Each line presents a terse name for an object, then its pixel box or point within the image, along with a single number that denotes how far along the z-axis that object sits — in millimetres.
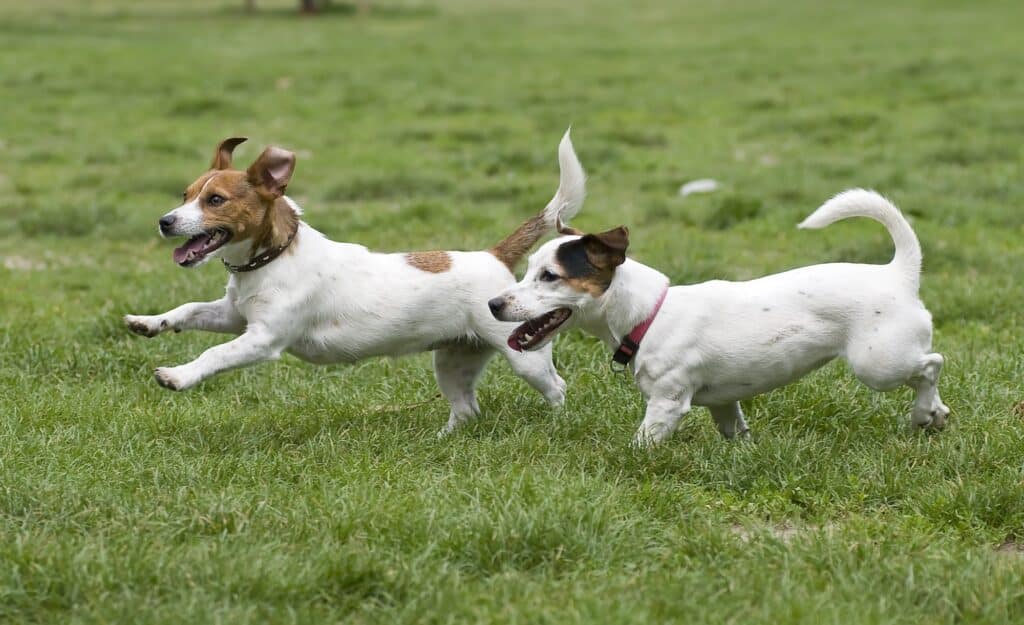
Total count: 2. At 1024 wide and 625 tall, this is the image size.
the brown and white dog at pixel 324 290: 10883
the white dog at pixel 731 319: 10281
